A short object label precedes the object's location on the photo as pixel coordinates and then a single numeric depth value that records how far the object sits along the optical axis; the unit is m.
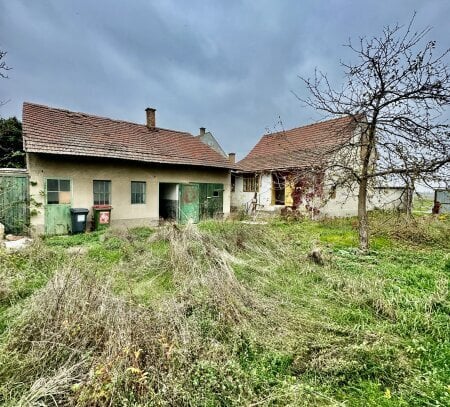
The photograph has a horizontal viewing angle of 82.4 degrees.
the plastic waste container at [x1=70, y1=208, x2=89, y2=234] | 9.62
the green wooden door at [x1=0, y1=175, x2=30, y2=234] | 8.77
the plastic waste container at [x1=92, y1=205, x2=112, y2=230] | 10.20
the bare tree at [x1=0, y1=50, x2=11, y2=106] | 7.91
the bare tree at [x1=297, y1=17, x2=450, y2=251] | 6.07
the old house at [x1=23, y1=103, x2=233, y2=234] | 9.48
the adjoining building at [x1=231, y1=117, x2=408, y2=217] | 14.44
